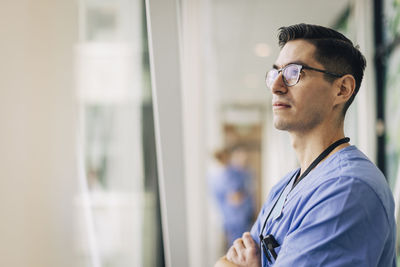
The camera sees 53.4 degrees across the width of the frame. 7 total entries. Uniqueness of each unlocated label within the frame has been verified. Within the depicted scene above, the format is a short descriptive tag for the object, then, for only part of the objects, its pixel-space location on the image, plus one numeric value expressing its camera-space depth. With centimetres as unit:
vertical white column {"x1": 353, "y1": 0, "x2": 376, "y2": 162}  246
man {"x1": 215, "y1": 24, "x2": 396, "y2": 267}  75
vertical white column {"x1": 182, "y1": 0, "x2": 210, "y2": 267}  224
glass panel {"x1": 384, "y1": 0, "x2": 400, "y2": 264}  239
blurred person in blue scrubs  471
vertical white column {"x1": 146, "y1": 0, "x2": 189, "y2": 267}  94
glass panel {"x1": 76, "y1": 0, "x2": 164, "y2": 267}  146
